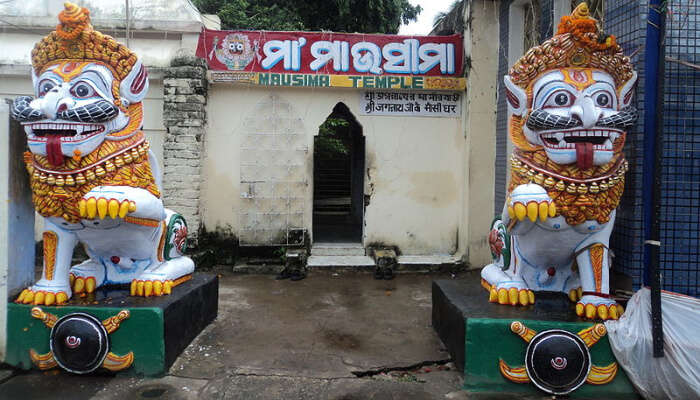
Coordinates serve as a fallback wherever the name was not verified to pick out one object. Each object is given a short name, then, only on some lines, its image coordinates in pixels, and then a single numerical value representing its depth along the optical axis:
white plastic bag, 3.12
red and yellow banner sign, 7.41
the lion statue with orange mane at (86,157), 3.49
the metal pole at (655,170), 3.11
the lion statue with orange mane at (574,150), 3.31
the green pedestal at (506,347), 3.37
